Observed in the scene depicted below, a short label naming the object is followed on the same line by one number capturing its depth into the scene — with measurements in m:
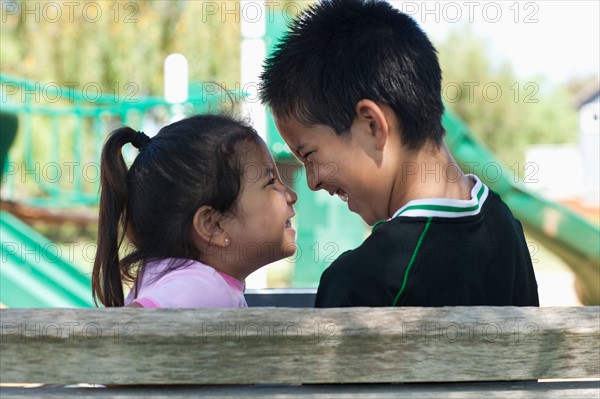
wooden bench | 1.97
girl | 3.71
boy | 2.86
